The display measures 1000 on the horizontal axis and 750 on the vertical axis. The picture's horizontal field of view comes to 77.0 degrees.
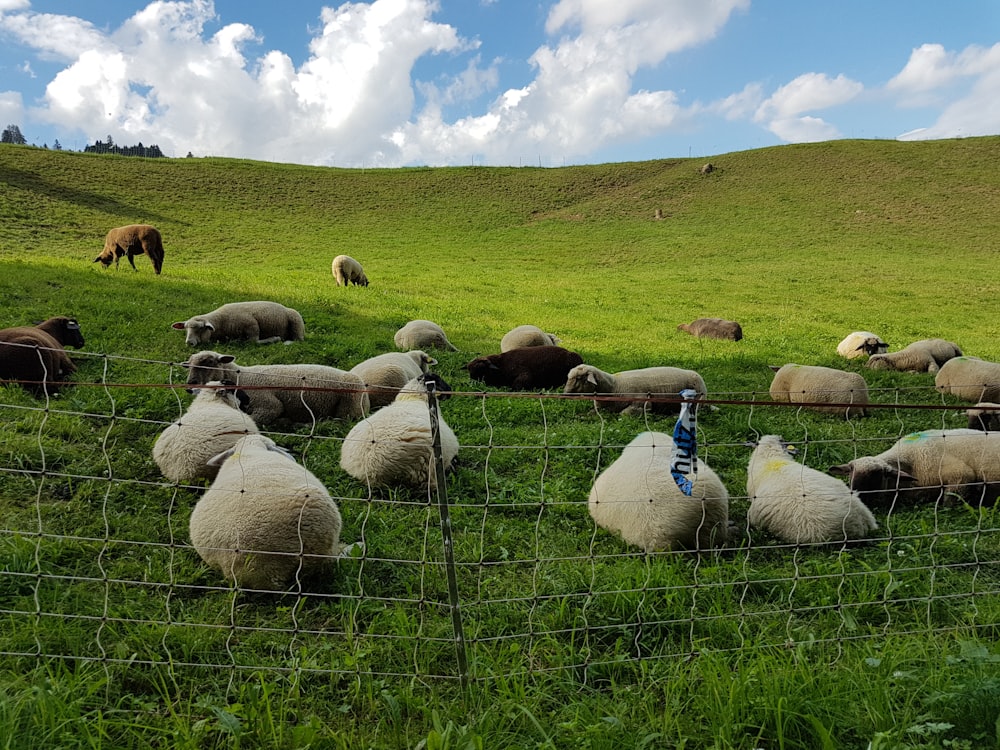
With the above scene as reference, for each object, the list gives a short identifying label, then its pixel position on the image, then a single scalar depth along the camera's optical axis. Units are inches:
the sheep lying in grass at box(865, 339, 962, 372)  449.7
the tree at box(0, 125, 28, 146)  3277.6
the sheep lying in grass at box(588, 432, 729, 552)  170.7
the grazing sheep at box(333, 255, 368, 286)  825.5
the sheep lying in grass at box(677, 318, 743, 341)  598.5
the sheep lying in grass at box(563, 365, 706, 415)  335.9
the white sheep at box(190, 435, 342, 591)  145.9
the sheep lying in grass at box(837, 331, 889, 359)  482.0
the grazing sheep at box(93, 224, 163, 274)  745.0
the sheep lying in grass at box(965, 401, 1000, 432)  275.2
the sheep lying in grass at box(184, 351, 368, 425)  273.4
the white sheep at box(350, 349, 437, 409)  315.0
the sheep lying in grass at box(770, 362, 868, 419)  335.9
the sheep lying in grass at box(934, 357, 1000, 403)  360.8
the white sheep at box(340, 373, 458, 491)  209.5
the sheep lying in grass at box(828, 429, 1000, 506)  209.3
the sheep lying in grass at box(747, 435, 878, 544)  179.3
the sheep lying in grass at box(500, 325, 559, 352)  466.3
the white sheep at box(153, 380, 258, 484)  200.5
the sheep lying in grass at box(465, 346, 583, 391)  382.0
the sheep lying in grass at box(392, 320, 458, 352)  461.1
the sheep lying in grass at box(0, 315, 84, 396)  269.4
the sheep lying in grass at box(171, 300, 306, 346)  405.4
